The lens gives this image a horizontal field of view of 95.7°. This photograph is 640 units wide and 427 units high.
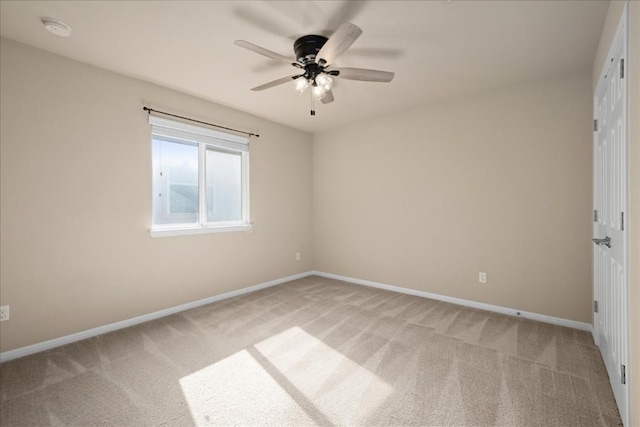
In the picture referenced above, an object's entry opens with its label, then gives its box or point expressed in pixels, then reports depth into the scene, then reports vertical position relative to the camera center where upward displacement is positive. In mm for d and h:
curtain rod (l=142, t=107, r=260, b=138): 3044 +1096
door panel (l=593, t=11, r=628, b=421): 1573 -47
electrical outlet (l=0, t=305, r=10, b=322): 2271 -789
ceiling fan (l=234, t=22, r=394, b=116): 2061 +1098
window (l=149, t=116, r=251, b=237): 3244 +415
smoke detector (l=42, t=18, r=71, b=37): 2053 +1351
